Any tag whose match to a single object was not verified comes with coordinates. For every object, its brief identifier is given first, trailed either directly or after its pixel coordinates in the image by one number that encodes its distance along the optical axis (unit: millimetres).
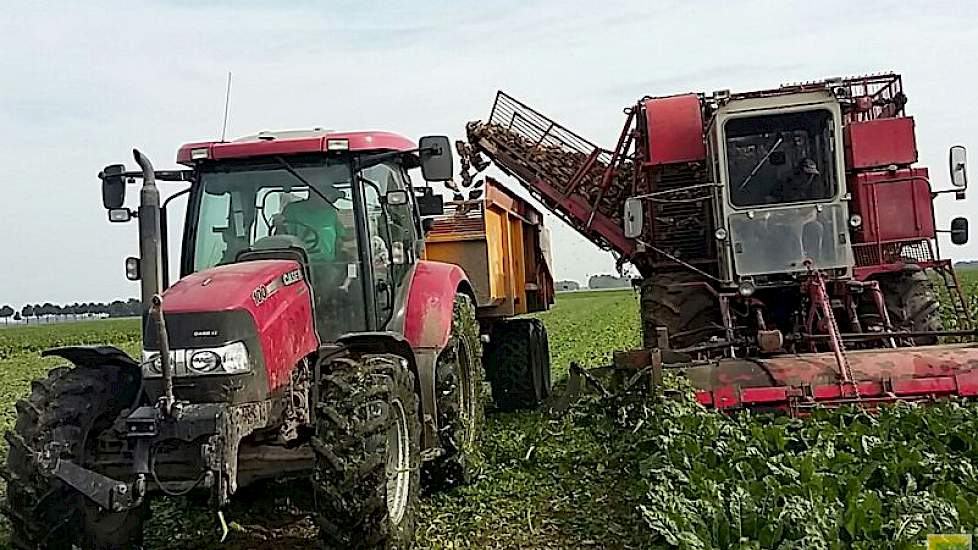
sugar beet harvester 8617
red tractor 4855
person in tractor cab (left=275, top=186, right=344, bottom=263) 6062
